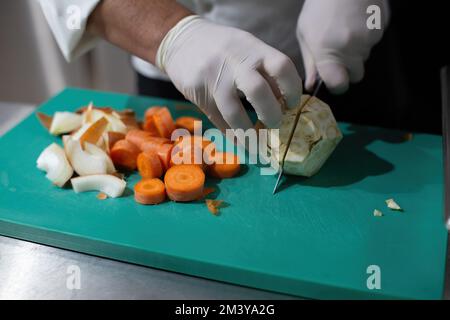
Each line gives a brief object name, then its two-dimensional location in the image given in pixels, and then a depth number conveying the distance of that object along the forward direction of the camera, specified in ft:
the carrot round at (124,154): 1.62
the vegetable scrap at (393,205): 1.48
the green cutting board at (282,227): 1.26
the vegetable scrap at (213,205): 1.45
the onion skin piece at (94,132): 1.65
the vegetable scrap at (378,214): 1.45
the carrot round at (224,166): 1.60
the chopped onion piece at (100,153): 1.59
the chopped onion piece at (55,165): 1.54
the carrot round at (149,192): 1.46
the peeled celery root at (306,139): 1.55
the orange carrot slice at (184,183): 1.46
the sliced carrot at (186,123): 1.82
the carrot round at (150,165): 1.56
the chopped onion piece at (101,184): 1.51
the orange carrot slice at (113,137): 1.68
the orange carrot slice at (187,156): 1.58
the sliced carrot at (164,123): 1.74
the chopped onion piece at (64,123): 1.81
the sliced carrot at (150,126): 1.77
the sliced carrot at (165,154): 1.60
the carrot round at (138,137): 1.67
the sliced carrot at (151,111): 1.84
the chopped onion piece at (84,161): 1.57
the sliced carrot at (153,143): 1.63
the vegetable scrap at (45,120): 1.85
